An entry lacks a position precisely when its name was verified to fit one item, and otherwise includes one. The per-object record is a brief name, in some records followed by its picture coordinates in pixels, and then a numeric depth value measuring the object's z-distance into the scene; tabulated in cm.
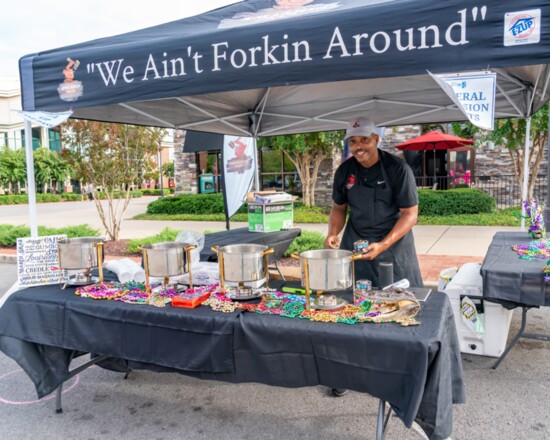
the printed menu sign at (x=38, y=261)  284
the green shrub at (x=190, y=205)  1612
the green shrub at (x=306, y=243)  751
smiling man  284
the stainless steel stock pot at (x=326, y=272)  200
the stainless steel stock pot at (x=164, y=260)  242
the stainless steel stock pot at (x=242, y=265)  218
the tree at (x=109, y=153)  943
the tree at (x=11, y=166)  3578
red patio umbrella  1269
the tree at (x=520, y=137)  1108
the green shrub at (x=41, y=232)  979
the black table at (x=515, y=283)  275
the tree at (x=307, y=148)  1357
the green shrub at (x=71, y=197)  3481
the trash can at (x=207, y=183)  1942
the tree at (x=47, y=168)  3788
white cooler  329
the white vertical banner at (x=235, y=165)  648
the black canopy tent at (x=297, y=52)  205
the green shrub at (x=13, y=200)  3032
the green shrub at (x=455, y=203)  1266
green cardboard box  513
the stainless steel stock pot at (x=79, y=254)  271
